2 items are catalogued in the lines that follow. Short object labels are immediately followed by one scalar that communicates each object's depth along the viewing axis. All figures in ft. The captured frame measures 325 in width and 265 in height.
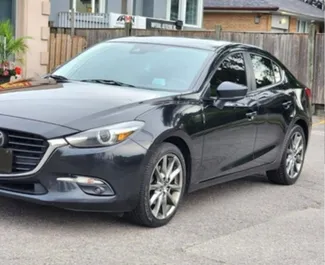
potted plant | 38.41
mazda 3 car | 15.47
